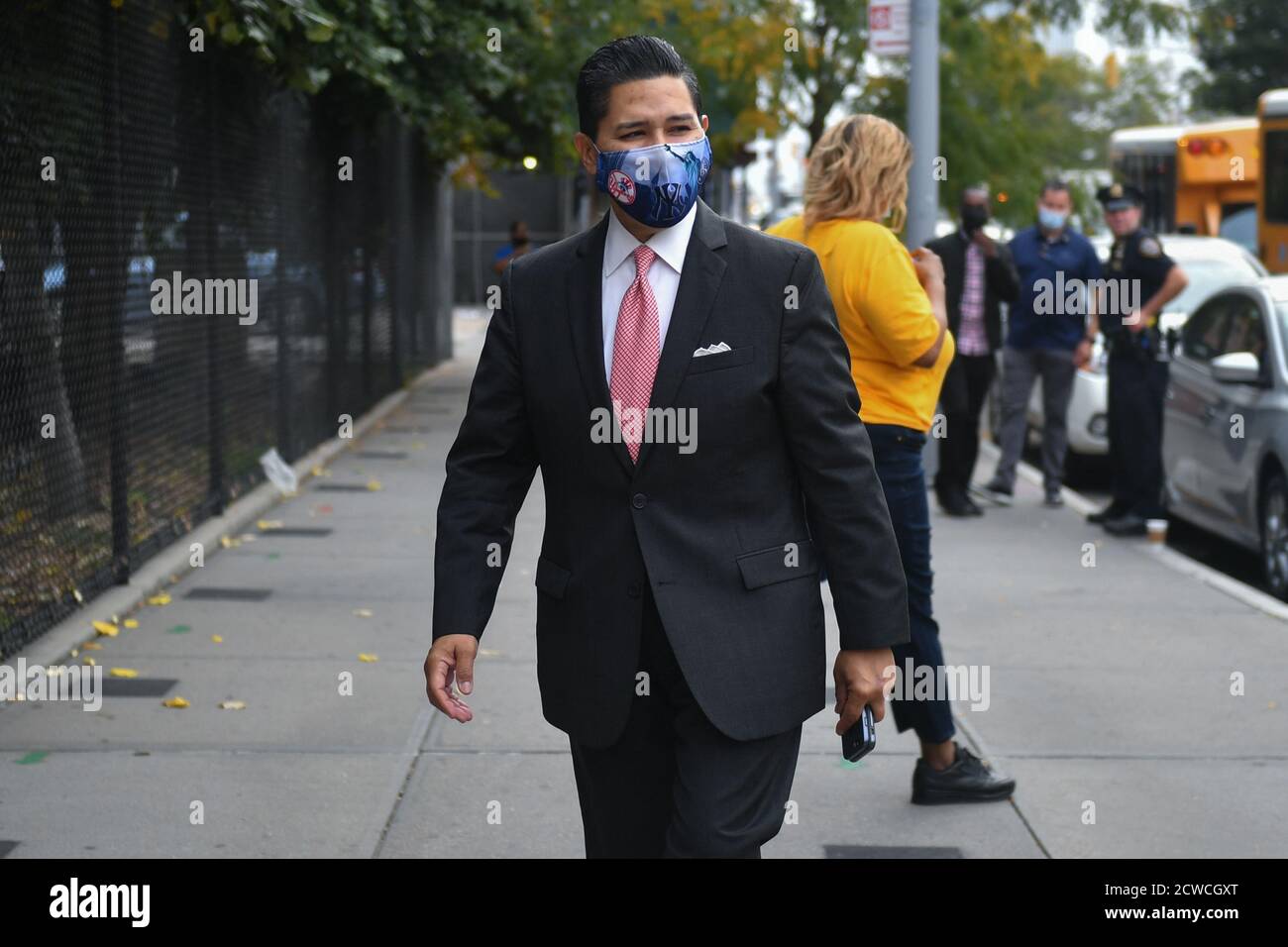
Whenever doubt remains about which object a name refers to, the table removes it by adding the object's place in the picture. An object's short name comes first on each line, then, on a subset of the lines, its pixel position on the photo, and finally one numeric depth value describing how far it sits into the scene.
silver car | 9.34
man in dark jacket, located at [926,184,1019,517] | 11.03
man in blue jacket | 11.54
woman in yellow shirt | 5.20
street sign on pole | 12.12
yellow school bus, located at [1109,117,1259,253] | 23.34
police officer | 10.57
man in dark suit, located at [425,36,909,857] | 3.22
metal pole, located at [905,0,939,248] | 11.95
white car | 13.07
